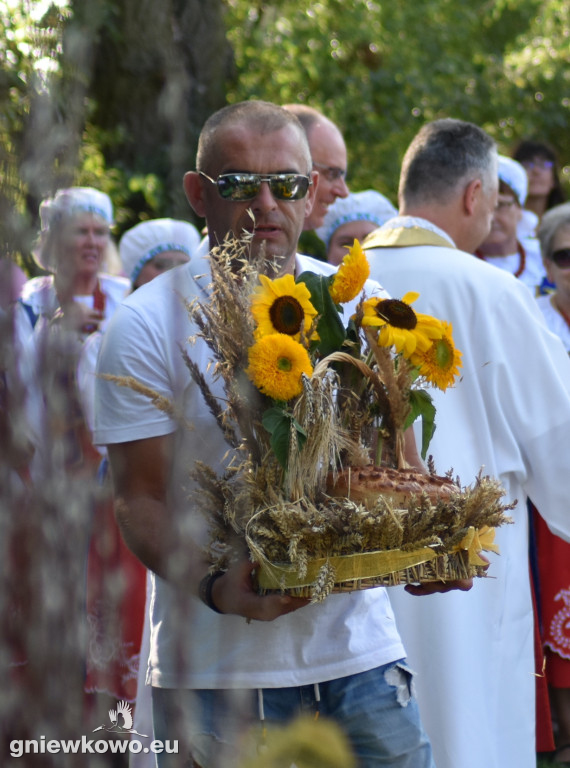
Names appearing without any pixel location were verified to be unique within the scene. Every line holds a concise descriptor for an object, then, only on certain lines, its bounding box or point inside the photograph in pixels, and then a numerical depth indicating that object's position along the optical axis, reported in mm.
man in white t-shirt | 4914
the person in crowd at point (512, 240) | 11336
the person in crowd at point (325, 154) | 10062
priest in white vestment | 7281
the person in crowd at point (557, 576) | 9578
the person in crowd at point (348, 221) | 11023
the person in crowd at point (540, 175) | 14281
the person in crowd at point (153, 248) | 10844
